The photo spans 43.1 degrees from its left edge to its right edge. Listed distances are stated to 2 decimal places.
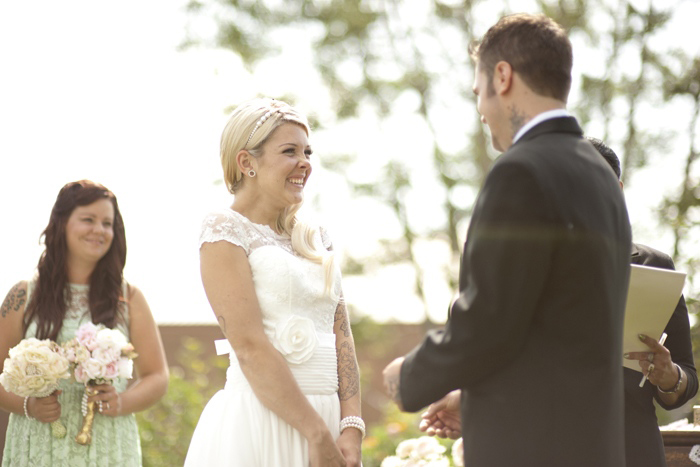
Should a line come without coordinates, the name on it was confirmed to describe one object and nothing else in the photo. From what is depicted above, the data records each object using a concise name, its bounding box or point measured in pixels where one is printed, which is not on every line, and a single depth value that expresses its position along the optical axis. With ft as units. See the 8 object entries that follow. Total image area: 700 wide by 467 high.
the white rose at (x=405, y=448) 18.24
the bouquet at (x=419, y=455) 17.40
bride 11.57
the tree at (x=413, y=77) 46.01
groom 8.42
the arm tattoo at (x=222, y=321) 11.58
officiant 11.91
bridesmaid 16.02
